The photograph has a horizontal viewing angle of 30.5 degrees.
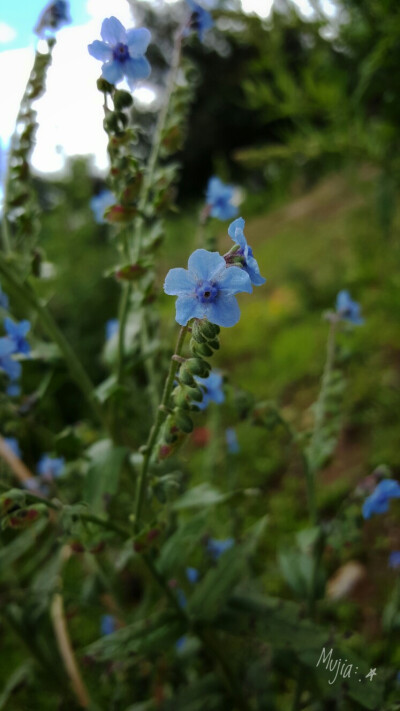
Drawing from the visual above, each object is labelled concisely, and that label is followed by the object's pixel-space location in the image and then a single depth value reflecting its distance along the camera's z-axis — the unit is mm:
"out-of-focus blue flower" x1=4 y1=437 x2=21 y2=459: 178
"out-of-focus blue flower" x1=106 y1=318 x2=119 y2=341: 162
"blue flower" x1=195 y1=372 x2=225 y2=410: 118
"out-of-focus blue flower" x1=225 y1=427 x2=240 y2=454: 160
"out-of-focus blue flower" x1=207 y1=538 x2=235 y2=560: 159
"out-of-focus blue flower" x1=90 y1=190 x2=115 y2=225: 178
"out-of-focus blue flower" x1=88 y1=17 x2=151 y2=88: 97
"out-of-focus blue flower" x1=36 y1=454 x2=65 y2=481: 154
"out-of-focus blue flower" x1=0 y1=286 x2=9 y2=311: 134
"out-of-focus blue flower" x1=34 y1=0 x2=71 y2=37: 126
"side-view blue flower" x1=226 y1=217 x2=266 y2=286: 78
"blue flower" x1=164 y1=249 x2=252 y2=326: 77
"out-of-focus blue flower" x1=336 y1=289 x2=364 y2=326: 142
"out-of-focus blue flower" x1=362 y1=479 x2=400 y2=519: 114
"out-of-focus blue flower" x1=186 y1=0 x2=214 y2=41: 125
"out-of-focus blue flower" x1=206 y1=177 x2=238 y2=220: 137
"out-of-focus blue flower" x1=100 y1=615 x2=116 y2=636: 180
